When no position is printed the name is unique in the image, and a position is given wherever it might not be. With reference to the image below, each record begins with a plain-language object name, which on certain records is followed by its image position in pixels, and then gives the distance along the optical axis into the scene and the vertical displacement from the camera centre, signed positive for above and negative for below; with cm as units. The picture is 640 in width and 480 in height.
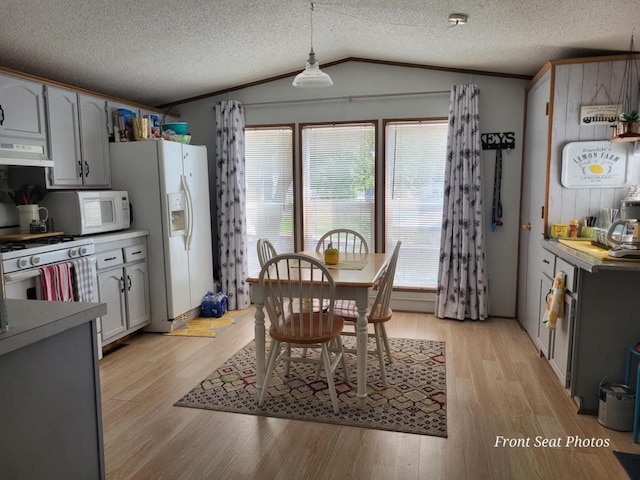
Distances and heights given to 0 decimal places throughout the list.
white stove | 280 -40
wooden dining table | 259 -65
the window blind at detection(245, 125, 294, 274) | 491 +8
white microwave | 346 -14
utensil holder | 334 -17
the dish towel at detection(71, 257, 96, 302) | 321 -63
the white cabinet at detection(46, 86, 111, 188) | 345 +42
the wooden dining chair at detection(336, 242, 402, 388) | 287 -82
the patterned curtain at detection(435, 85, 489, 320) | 427 -29
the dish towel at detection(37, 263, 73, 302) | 296 -61
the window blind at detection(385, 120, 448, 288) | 453 -3
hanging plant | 279 +41
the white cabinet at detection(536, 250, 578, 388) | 266 -86
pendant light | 286 +73
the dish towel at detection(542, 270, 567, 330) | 277 -69
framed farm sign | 320 +18
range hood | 297 +26
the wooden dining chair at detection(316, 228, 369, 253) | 474 -55
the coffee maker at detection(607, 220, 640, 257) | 241 -28
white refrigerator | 399 -18
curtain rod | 446 +95
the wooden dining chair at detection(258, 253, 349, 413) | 250 -80
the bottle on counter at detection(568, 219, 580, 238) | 324 -28
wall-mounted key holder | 432 +47
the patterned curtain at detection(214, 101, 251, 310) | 481 -12
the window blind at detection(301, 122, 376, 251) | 468 +14
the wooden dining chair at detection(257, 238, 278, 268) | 319 -45
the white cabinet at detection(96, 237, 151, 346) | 358 -79
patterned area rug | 256 -129
